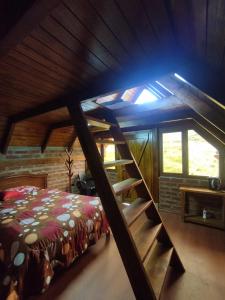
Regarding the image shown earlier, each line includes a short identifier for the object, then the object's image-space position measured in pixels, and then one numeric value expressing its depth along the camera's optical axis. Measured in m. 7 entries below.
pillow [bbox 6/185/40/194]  3.16
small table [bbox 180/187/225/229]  3.11
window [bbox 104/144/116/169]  5.32
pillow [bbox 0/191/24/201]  2.88
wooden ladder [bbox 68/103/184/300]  1.30
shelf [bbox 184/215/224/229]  3.13
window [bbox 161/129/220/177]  3.50
